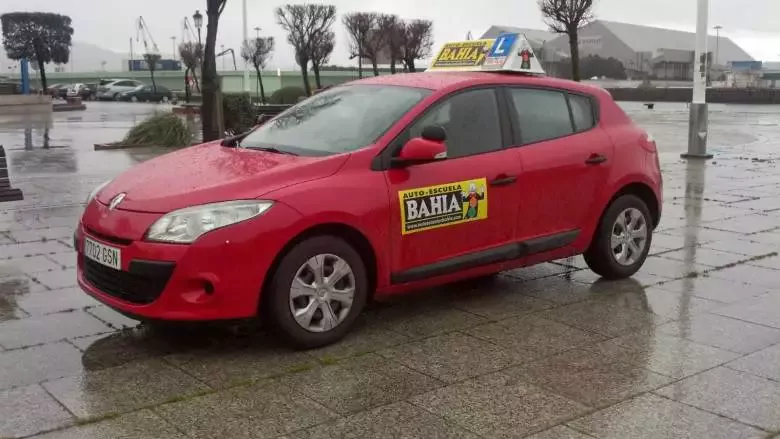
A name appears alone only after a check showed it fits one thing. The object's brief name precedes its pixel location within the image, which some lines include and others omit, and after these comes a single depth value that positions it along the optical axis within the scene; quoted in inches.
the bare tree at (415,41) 1990.3
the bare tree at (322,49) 1875.0
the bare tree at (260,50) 2203.2
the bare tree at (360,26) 1945.1
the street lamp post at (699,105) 647.1
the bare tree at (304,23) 1854.1
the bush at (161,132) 755.4
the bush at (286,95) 1324.4
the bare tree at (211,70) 574.6
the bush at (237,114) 770.6
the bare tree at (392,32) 1964.3
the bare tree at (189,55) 1763.3
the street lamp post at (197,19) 1507.4
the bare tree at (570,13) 1234.6
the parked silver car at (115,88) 2273.7
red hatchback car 185.2
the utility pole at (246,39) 1702.8
